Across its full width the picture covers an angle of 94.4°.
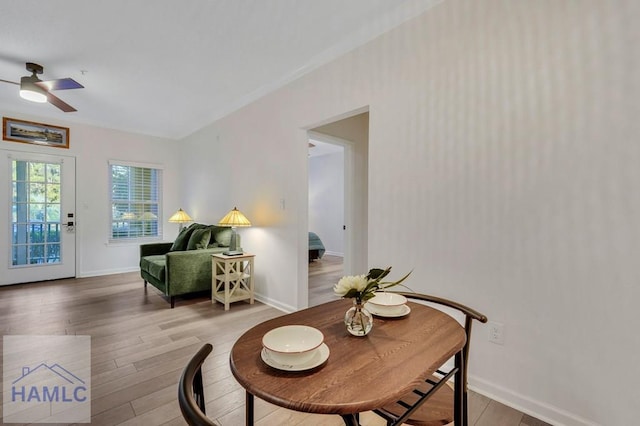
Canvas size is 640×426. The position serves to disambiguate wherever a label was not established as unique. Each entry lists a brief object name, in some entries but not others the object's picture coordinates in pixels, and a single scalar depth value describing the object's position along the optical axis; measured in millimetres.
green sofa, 3455
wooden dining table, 728
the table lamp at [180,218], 5066
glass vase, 1077
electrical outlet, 1790
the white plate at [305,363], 834
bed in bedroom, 6312
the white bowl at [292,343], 842
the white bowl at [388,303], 1265
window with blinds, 5329
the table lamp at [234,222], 3586
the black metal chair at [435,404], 1104
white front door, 4375
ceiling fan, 2955
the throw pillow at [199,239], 3924
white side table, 3480
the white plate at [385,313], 1256
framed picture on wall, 4395
